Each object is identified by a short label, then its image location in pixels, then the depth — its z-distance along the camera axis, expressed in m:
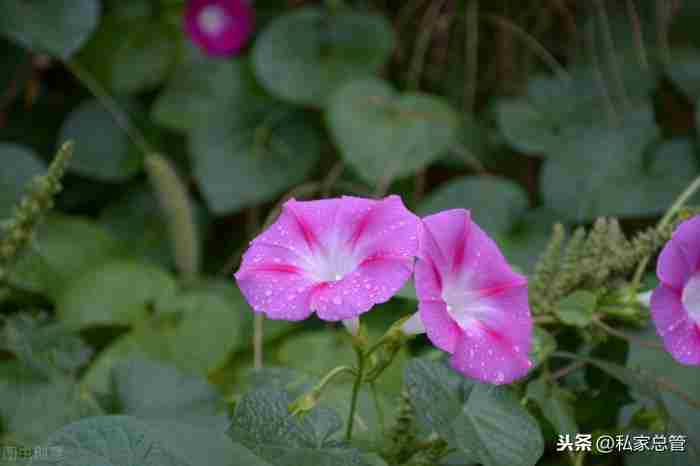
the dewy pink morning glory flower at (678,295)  0.51
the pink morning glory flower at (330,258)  0.46
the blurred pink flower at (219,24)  1.38
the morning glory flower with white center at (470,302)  0.47
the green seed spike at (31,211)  0.67
